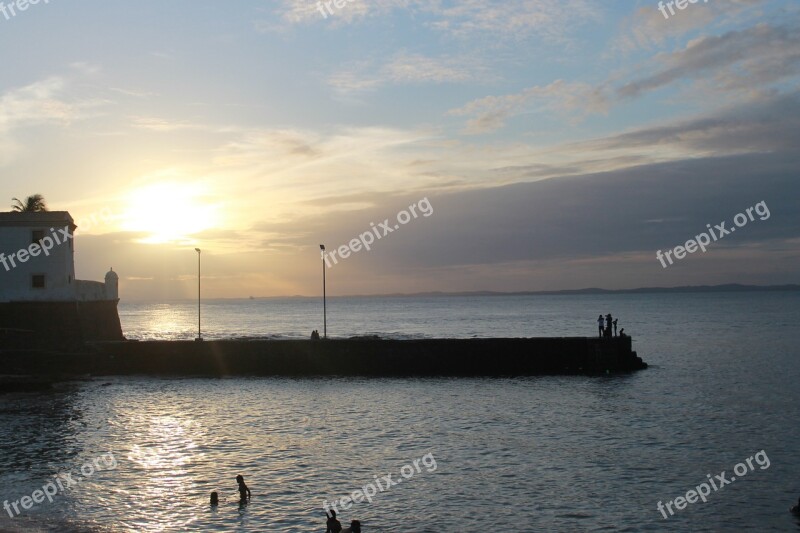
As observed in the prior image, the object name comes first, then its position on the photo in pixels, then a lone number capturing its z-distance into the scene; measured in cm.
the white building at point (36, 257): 5388
